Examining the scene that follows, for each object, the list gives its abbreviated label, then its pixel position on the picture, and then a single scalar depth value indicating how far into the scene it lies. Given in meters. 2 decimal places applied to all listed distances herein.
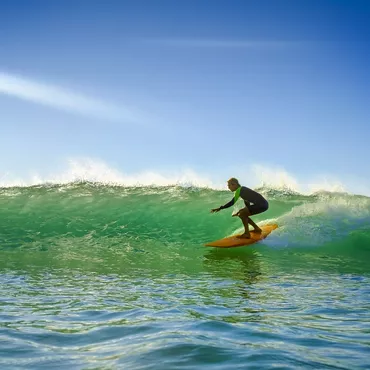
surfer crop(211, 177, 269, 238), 12.52
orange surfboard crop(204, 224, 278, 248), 12.65
